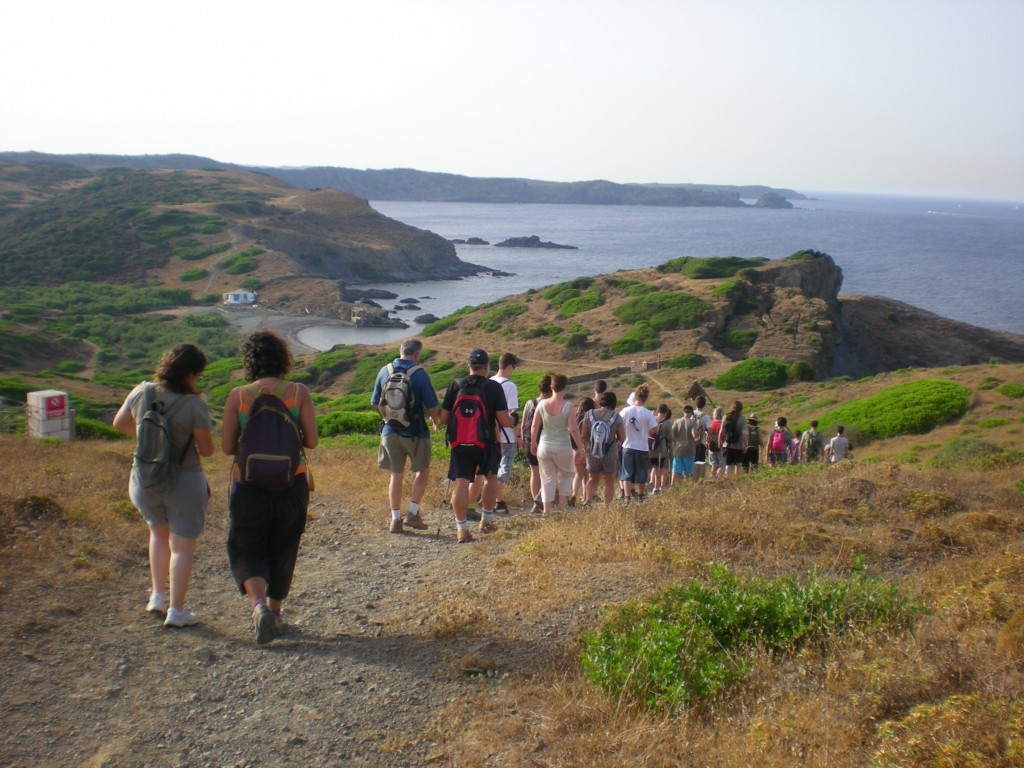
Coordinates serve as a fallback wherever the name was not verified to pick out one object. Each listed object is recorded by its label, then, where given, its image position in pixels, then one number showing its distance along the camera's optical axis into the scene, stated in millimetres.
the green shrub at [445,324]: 53381
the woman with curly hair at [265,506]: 4512
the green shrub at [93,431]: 15202
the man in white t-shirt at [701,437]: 11172
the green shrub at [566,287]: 52906
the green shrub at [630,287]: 48719
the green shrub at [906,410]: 22062
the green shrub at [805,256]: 52262
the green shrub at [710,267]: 50875
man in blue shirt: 6551
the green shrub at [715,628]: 3705
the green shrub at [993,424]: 20461
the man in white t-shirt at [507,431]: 7750
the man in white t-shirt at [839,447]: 13359
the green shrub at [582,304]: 49000
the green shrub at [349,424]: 21609
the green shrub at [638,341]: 40031
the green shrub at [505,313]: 50719
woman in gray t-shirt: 4539
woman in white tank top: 7809
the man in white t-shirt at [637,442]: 9148
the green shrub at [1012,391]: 22422
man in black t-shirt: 6715
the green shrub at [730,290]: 45009
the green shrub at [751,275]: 48438
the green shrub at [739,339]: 40750
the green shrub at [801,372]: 33062
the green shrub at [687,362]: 35875
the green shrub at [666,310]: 42406
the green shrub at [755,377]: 31406
